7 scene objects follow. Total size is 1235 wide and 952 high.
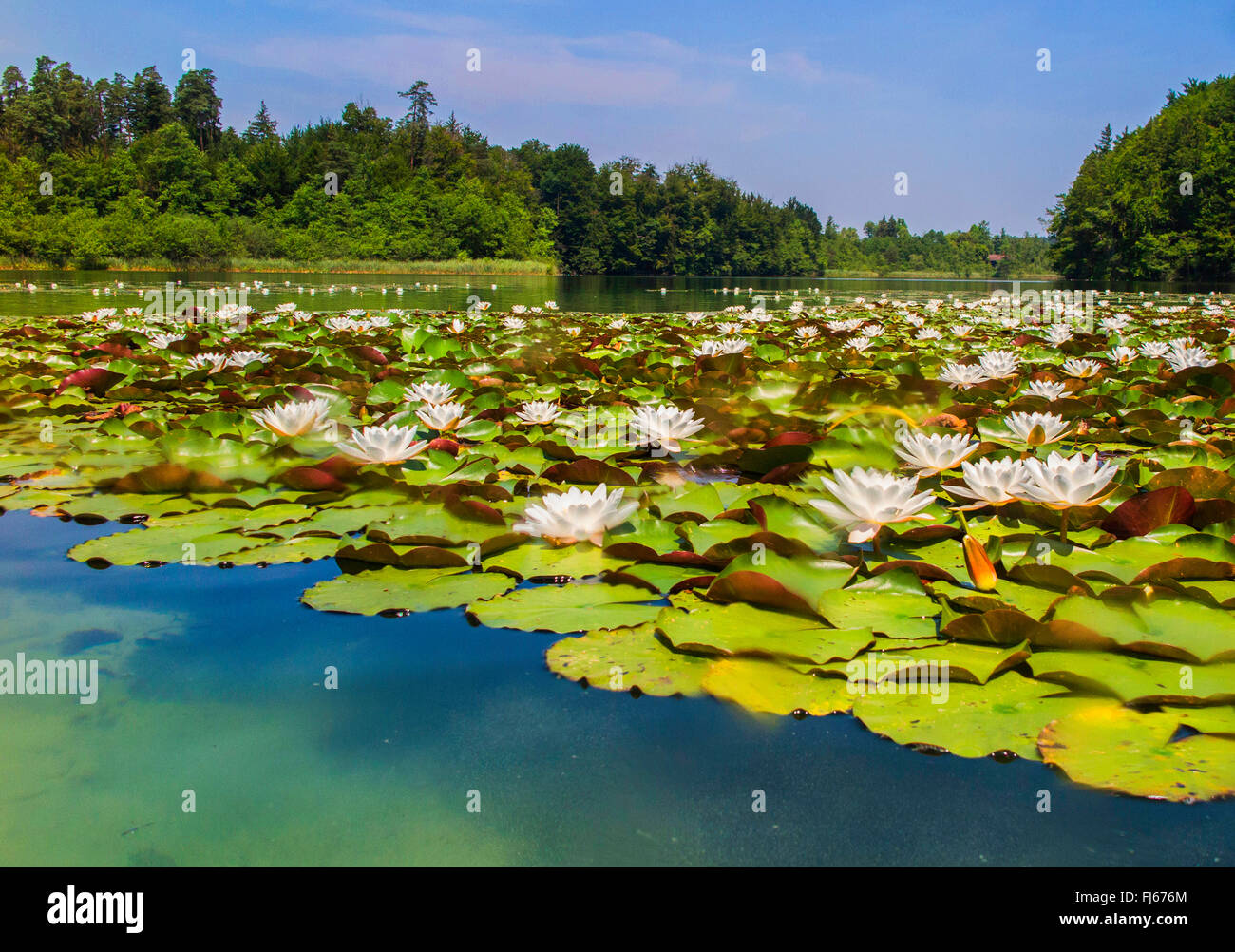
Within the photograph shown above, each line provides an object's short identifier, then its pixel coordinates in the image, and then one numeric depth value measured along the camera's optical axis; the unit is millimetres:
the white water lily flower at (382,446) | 2133
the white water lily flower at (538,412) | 2832
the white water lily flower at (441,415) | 2594
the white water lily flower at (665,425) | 2424
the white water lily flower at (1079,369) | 3865
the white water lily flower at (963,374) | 3377
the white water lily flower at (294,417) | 2480
